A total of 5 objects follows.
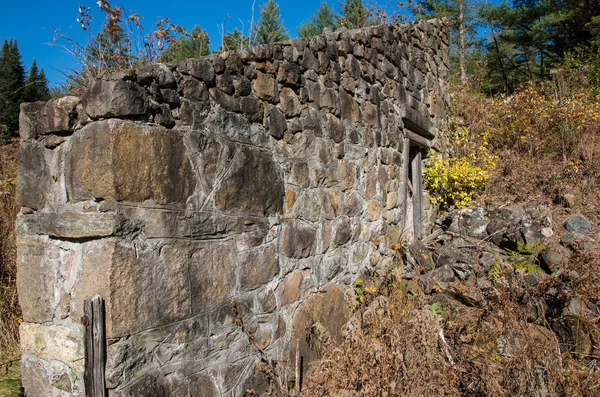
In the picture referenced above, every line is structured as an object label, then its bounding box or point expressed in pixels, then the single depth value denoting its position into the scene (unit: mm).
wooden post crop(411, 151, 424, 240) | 5406
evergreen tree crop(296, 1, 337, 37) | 15538
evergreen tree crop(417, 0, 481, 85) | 16422
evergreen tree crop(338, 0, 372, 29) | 11922
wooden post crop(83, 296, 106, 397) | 1717
